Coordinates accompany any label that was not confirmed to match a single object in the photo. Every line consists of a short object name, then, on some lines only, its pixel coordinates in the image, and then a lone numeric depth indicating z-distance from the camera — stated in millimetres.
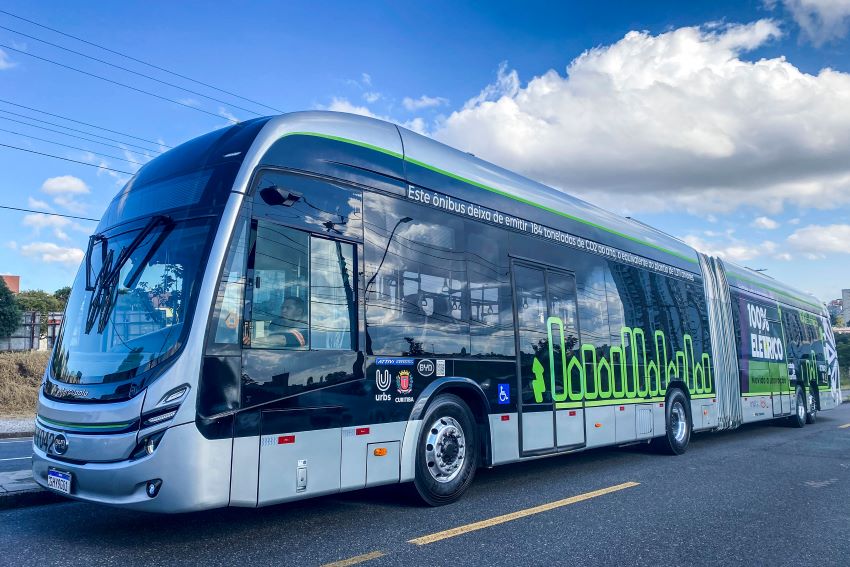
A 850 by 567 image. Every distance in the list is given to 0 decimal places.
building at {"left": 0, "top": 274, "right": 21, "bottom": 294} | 90988
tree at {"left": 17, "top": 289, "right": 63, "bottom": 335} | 59084
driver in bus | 5387
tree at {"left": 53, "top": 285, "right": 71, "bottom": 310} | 62797
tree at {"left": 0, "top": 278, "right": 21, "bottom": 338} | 40719
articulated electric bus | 4918
